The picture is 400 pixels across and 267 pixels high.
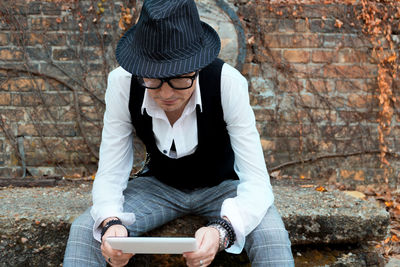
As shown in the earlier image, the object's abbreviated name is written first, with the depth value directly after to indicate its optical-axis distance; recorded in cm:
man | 166
